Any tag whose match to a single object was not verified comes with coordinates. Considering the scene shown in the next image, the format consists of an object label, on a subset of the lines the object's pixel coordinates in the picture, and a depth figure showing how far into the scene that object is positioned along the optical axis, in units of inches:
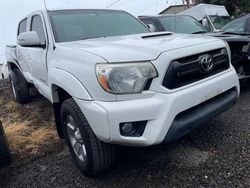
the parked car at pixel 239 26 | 158.4
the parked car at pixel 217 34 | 125.1
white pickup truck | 64.6
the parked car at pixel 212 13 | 314.3
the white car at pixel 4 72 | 301.2
